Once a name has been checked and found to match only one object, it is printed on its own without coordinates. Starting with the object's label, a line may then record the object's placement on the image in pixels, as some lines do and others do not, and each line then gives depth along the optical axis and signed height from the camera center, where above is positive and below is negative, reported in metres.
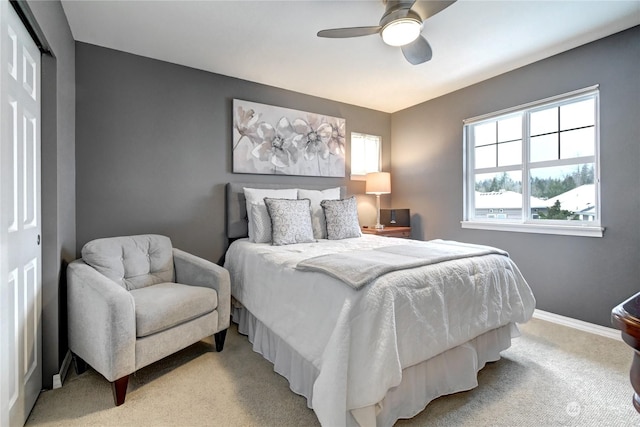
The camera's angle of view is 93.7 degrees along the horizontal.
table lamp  4.04 +0.37
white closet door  1.21 -0.05
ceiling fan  1.82 +1.20
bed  1.34 -0.62
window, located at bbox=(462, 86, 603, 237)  2.73 +0.44
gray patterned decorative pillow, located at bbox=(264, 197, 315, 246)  2.78 -0.11
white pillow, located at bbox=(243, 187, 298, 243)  2.99 +0.17
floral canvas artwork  3.30 +0.83
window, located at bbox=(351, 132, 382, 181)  4.29 +0.83
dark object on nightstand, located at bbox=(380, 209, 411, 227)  4.17 -0.11
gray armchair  1.67 -0.59
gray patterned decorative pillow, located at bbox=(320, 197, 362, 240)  3.14 -0.09
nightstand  3.83 -0.27
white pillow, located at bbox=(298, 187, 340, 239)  3.21 +0.05
